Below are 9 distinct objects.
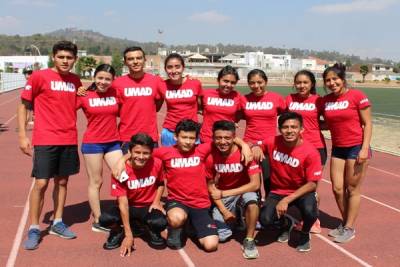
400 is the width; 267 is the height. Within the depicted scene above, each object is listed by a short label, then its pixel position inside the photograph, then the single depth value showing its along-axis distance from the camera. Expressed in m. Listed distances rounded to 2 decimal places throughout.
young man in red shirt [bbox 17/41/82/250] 4.64
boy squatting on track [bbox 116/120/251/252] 4.65
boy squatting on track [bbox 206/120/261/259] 4.70
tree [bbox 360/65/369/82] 94.60
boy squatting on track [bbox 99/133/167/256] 4.58
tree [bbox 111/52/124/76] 76.94
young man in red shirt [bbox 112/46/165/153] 5.01
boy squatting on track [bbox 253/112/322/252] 4.68
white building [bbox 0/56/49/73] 80.44
